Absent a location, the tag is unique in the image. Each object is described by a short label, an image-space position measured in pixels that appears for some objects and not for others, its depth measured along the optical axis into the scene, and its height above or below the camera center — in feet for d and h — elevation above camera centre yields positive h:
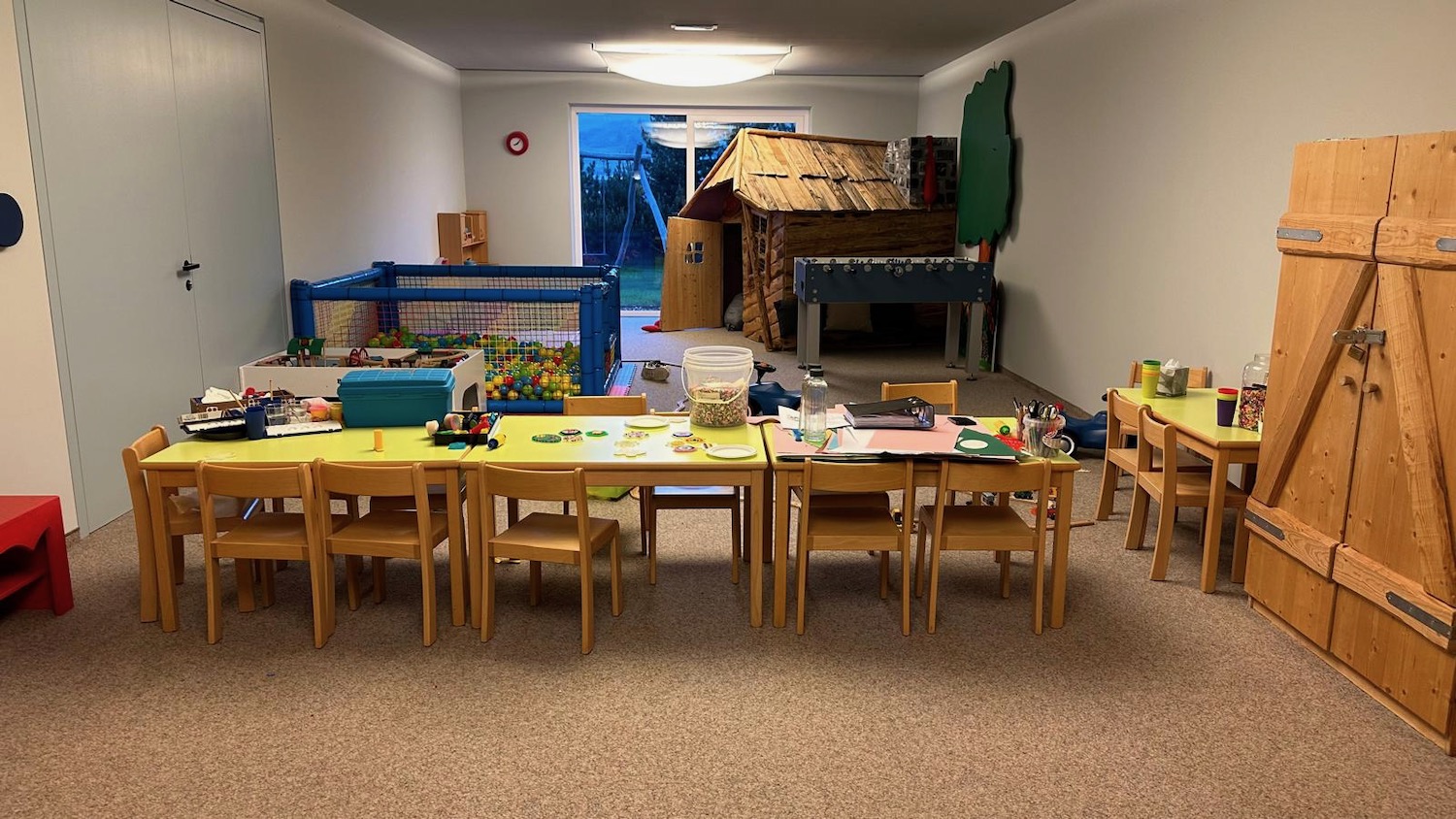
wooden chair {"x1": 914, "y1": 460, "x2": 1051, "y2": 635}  10.82 -3.29
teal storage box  12.46 -2.03
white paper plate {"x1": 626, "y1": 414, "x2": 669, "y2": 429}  12.67 -2.39
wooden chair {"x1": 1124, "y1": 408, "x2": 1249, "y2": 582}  12.77 -3.33
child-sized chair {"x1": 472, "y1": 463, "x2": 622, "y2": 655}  10.36 -3.35
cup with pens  11.12 -2.16
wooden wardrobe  9.13 -1.89
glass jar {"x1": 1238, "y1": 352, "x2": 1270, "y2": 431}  12.98 -2.17
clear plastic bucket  12.57 -2.05
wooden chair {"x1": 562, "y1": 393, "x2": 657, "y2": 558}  13.80 -2.35
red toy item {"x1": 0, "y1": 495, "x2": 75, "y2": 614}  11.46 -3.91
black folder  12.37 -2.23
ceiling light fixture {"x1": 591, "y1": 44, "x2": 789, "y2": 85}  26.73 +4.74
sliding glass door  41.45 +2.24
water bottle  12.00 -2.13
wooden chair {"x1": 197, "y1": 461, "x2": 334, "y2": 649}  10.46 -3.34
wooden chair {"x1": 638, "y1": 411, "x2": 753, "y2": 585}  12.95 -3.53
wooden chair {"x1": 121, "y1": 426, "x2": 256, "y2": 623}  11.03 -3.33
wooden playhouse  30.17 +0.80
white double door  13.96 +0.49
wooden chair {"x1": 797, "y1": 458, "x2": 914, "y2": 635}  10.89 -3.33
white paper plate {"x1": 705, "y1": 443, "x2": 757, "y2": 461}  11.27 -2.46
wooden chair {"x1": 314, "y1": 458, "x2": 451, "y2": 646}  10.56 -3.32
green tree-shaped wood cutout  27.27 +2.25
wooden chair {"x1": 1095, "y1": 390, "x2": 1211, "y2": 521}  14.43 -3.23
